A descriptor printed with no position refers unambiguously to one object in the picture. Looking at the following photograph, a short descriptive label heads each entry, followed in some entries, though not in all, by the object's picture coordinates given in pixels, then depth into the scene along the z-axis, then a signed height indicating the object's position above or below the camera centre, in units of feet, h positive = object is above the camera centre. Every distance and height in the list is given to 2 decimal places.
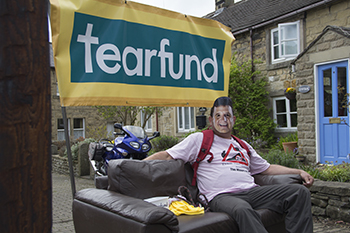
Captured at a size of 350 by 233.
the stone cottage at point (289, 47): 28.22 +7.88
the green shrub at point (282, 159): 18.40 -2.51
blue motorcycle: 20.04 -1.89
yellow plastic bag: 9.30 -2.67
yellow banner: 10.57 +2.34
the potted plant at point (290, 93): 33.96 +2.32
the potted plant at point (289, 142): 31.73 -2.72
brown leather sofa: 7.50 -2.30
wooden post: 3.28 +0.00
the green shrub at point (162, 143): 34.06 -2.74
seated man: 9.53 -2.24
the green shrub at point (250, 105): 36.70 +1.27
